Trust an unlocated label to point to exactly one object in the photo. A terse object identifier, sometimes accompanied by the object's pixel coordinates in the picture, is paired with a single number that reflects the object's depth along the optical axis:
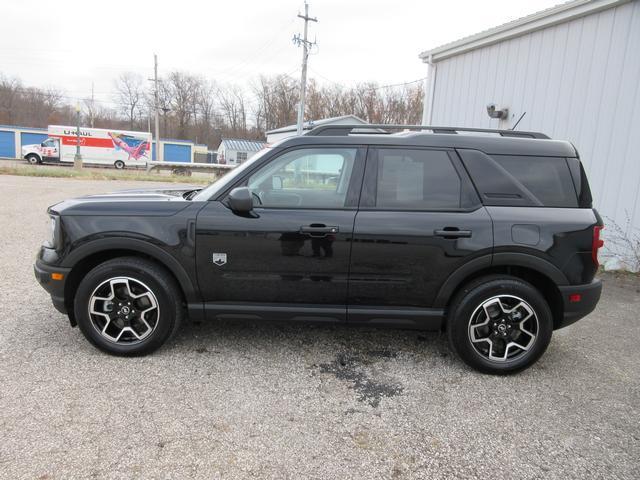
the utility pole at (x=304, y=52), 29.42
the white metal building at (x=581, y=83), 6.51
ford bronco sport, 3.32
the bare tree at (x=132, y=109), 76.81
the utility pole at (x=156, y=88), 43.59
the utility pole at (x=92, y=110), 66.25
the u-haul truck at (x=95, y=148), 35.31
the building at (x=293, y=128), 31.68
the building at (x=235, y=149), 56.28
